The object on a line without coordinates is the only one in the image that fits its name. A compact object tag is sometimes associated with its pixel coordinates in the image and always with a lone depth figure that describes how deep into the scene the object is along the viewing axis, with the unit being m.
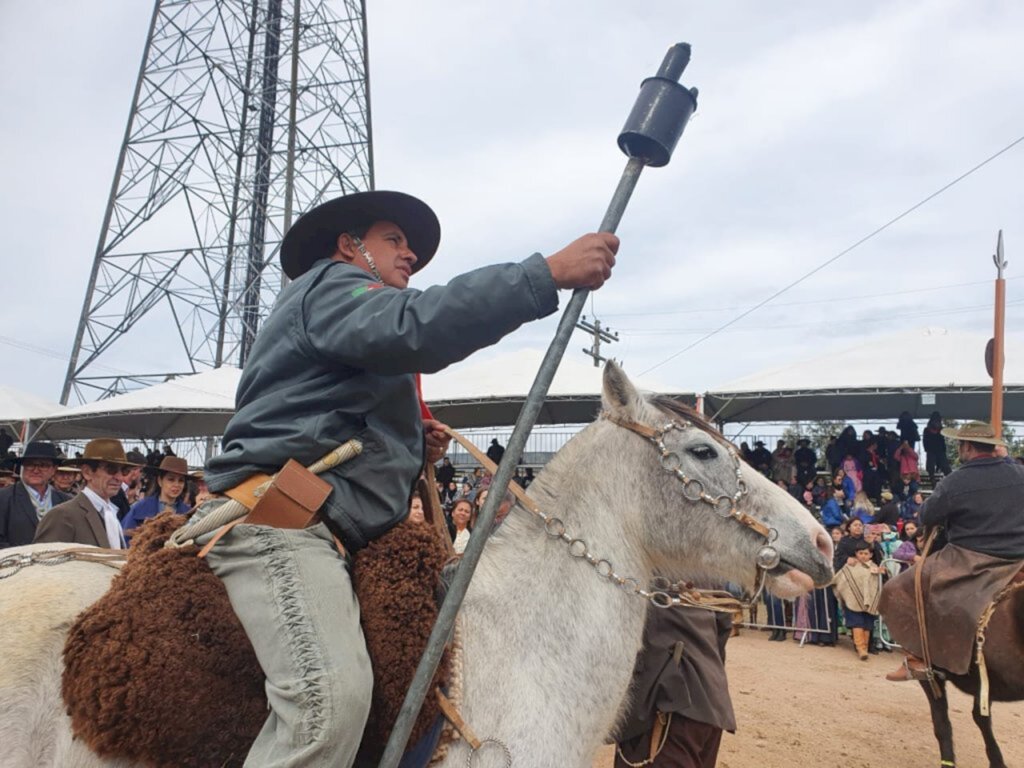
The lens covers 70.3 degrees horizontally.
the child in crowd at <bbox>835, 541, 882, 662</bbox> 11.45
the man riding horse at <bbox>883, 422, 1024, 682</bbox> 6.10
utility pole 29.54
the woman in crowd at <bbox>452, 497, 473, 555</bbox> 8.34
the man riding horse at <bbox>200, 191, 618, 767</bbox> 1.87
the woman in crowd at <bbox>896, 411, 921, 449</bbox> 16.12
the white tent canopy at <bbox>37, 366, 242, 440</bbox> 16.58
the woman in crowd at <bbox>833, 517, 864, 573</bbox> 12.02
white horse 2.08
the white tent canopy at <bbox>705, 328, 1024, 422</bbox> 14.09
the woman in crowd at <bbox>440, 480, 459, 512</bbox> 14.88
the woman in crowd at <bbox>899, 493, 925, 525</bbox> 14.48
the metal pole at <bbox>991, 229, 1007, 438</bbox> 9.91
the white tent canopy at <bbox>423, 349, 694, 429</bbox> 15.44
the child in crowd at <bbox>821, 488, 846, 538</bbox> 14.13
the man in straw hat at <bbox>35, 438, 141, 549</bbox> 5.91
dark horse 5.95
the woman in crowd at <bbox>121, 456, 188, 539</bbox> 8.38
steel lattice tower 22.72
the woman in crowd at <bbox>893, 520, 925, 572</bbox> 11.84
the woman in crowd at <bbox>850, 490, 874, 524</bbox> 14.50
